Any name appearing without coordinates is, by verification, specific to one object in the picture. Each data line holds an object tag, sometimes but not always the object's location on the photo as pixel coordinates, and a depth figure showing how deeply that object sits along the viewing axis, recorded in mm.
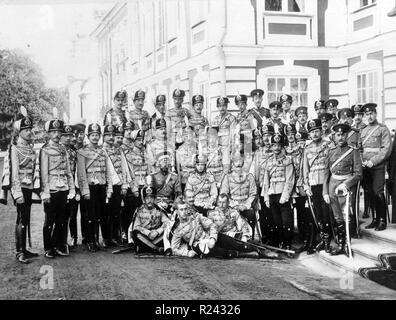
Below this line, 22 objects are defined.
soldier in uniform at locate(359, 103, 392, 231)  4844
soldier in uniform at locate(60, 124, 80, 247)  4863
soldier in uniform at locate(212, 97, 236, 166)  5672
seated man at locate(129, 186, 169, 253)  4805
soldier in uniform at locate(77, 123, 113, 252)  4945
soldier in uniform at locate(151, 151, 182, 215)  5203
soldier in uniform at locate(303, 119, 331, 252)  4750
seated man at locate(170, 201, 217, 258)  4738
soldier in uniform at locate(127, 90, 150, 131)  5707
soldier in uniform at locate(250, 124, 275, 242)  4992
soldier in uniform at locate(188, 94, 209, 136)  5645
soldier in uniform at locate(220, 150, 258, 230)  5094
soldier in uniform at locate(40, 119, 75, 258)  4605
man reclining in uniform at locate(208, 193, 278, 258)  4727
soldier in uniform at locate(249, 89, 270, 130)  5726
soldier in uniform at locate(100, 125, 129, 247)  5105
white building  5578
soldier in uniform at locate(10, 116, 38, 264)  4410
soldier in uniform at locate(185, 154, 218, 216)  5059
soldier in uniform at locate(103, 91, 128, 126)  5781
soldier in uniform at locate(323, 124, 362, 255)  4551
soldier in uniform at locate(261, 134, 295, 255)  4875
